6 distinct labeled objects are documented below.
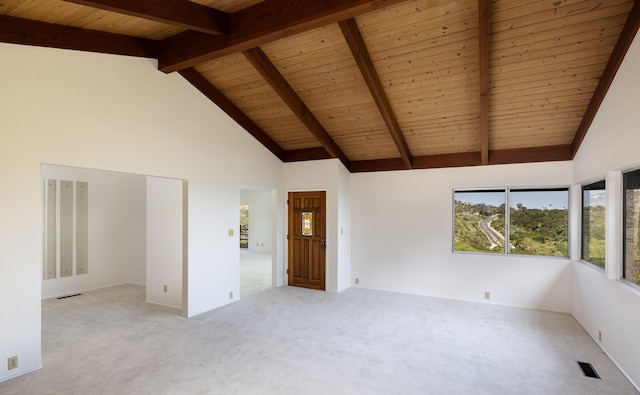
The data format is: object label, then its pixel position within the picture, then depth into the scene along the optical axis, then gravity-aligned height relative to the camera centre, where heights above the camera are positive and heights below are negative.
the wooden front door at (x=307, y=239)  6.48 -0.91
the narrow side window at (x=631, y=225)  3.18 -0.32
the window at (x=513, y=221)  5.22 -0.46
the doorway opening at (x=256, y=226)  11.30 -1.21
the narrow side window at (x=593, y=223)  4.06 -0.39
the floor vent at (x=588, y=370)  3.14 -1.79
